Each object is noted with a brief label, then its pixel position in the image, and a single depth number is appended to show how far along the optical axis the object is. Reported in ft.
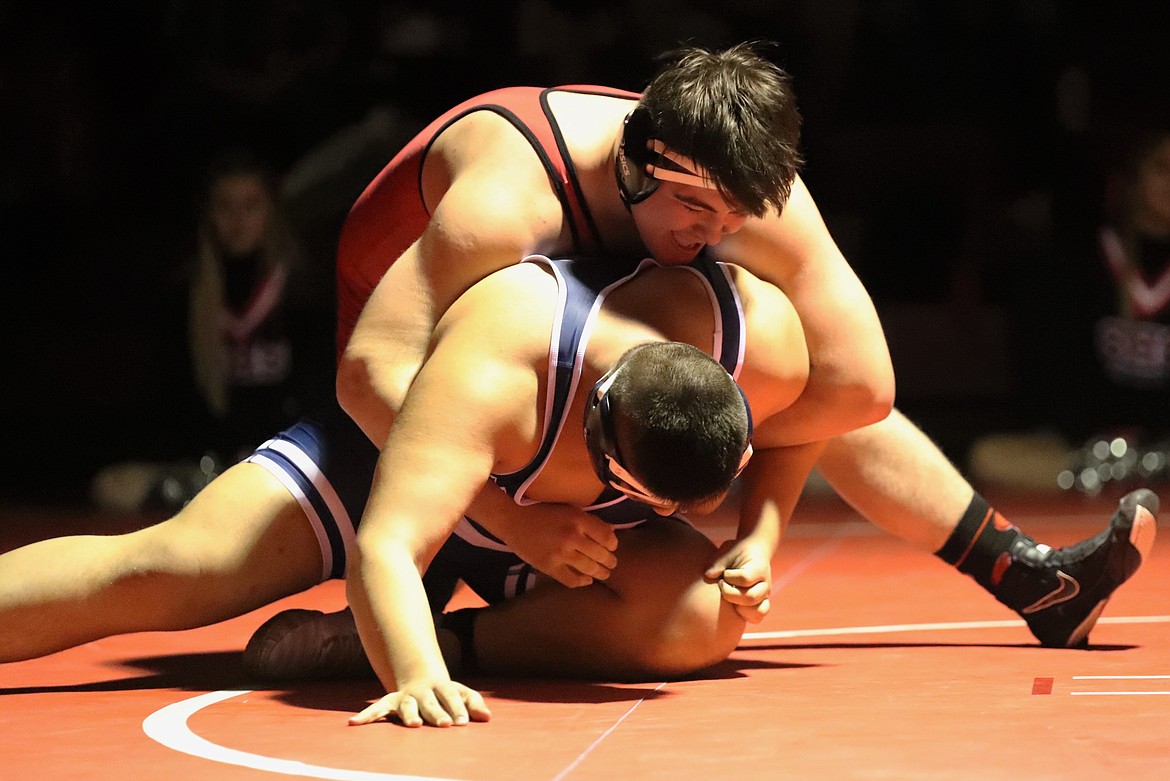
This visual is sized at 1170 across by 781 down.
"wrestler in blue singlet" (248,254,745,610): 18.48
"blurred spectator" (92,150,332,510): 44.98
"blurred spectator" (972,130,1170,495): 43.93
